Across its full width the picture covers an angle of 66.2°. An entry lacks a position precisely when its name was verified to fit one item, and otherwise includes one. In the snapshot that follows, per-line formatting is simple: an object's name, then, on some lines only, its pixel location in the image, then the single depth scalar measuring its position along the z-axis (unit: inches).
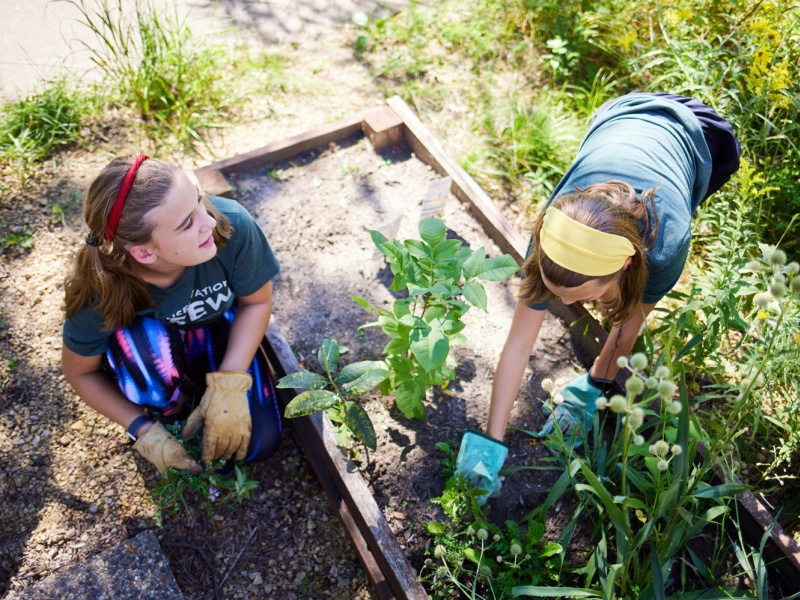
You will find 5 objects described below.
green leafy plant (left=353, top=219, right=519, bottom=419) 67.4
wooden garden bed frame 72.8
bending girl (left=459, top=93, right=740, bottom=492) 62.0
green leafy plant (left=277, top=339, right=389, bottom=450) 71.2
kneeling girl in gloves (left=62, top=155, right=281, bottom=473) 64.6
